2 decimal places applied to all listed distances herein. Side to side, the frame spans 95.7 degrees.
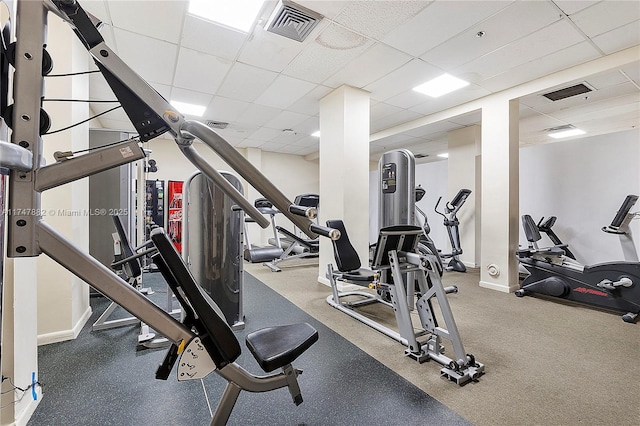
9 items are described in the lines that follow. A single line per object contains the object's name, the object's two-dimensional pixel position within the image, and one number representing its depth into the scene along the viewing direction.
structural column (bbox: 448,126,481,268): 5.82
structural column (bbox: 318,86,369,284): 4.11
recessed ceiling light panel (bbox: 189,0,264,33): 2.49
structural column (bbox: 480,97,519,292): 4.10
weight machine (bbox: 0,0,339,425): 0.77
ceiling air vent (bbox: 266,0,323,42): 2.53
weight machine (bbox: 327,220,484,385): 2.01
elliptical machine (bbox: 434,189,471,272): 5.36
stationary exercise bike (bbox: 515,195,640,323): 3.12
